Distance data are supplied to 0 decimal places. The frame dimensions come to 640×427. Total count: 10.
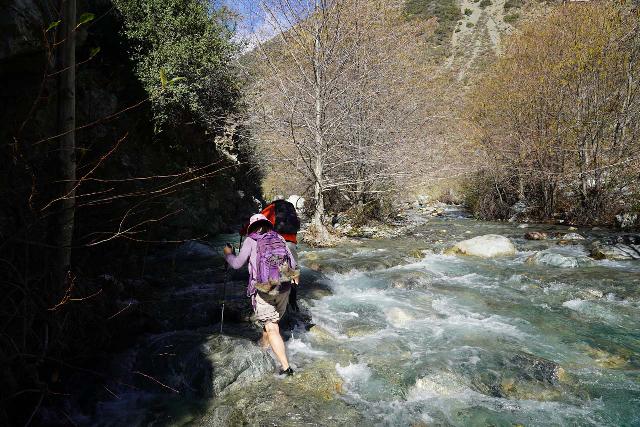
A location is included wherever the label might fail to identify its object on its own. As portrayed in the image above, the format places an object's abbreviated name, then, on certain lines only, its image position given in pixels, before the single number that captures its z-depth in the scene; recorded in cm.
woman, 462
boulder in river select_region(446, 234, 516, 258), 1111
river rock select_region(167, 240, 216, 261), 998
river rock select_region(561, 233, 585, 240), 1239
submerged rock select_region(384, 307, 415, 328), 649
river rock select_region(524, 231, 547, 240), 1295
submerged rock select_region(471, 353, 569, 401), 448
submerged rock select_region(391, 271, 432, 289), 830
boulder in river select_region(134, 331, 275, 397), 446
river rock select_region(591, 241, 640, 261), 1020
